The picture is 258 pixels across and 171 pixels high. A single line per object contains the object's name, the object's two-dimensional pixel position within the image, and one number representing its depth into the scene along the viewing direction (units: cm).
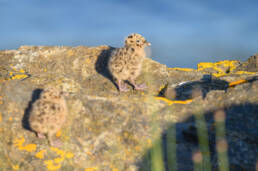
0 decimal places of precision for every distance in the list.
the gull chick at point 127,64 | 1527
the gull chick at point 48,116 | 1075
